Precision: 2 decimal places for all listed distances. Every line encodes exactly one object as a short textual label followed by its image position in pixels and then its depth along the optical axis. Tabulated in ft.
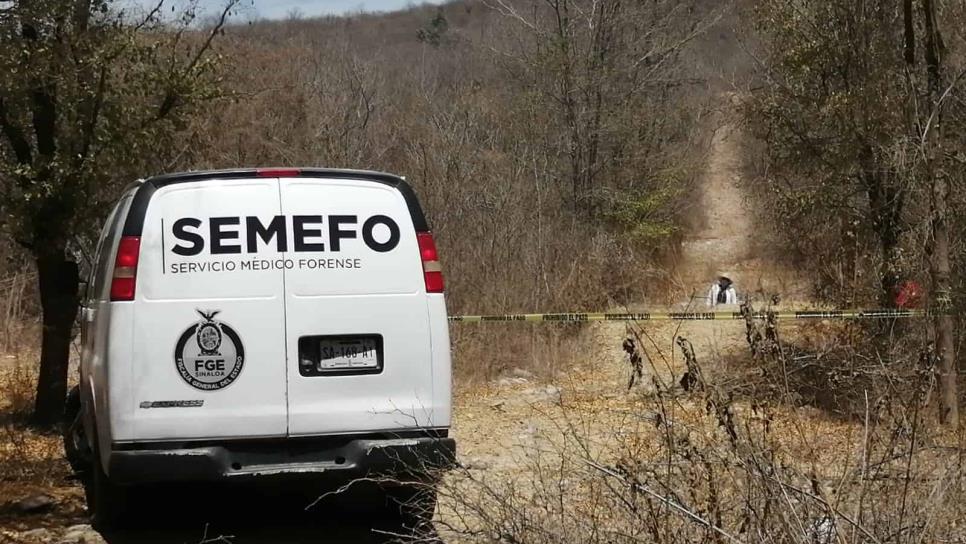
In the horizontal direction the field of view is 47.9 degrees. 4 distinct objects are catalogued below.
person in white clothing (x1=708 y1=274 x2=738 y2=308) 61.41
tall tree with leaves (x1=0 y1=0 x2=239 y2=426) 29.22
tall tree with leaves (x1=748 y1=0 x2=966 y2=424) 31.07
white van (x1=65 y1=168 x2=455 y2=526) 18.75
